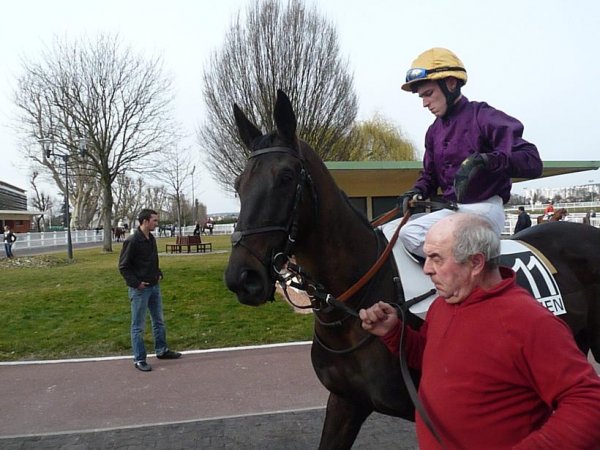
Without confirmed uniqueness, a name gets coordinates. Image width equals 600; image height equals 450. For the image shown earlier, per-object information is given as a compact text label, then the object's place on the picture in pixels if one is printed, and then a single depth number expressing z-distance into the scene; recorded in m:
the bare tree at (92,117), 27.53
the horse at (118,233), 47.25
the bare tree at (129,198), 59.16
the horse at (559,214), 15.04
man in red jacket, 1.38
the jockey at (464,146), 2.76
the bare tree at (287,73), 18.70
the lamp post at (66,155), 22.62
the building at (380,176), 12.52
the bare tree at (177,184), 37.94
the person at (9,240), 24.17
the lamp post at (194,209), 66.07
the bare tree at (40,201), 72.81
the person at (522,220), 14.12
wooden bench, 24.27
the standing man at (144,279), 6.84
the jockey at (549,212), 17.35
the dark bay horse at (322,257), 2.27
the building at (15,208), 48.33
